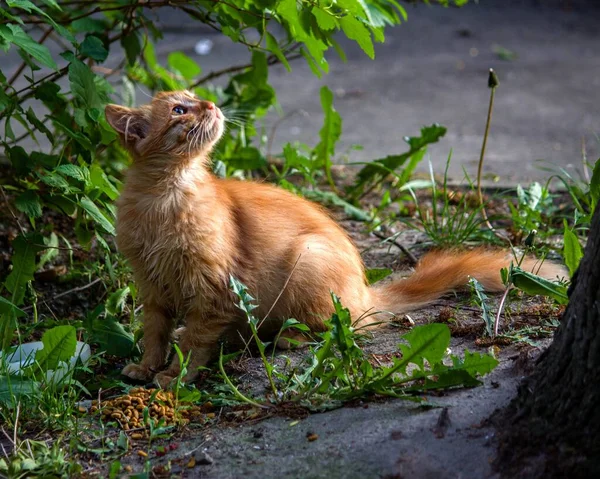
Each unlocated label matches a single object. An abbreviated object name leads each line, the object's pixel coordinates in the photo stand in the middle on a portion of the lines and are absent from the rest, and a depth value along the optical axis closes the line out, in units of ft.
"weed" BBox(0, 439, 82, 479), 17.02
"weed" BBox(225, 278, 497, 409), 18.19
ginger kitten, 21.86
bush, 21.70
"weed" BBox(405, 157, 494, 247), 28.02
